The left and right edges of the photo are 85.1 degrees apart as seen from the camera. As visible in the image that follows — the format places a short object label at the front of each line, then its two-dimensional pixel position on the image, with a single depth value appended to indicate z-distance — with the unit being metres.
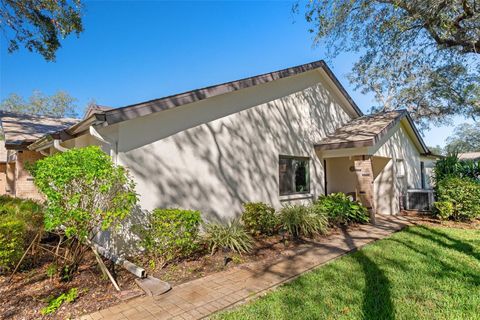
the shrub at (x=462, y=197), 9.66
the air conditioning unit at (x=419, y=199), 12.13
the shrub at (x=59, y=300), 3.69
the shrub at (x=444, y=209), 9.76
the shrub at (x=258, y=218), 7.41
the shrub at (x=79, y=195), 4.19
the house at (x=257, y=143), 6.07
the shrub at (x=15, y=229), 4.86
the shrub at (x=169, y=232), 5.26
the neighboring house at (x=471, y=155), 38.03
